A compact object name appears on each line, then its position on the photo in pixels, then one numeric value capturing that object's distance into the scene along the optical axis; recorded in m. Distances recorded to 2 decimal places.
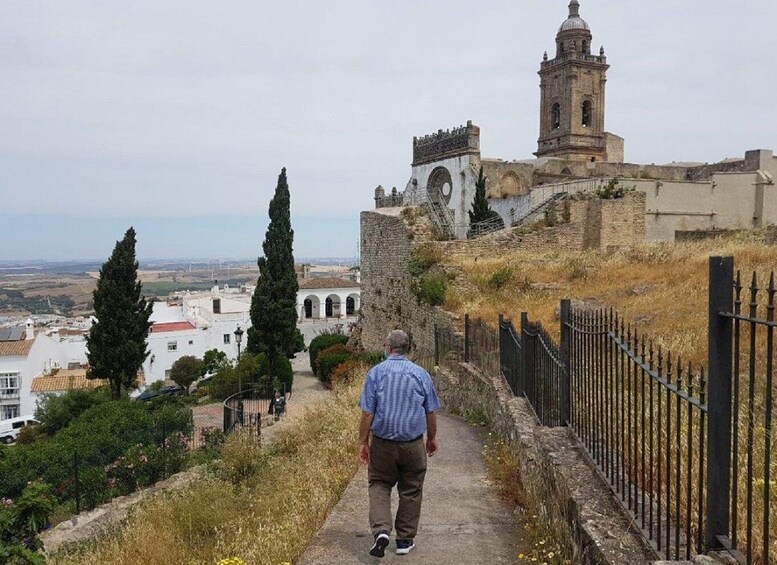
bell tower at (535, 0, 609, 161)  44.94
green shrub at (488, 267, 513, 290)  16.52
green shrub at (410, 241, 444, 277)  19.00
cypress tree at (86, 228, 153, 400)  26.64
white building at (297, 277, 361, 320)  72.88
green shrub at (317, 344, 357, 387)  25.42
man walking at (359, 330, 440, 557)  4.55
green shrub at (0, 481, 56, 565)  5.34
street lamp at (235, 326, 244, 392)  24.40
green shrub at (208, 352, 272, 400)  25.61
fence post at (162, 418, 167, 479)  12.30
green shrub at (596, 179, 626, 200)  23.06
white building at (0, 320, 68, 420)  43.44
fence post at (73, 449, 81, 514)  11.24
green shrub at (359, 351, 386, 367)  20.73
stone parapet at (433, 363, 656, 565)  3.23
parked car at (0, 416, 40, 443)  34.84
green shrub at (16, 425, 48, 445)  26.54
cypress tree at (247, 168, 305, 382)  27.61
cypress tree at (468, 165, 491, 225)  31.16
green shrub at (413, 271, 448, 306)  16.59
